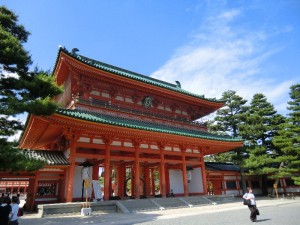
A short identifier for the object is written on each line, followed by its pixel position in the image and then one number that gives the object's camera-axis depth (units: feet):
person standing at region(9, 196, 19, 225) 26.09
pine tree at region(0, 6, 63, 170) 32.14
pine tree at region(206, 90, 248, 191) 104.73
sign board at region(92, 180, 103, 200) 53.67
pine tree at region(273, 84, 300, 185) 89.81
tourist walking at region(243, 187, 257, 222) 35.55
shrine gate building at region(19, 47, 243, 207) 52.34
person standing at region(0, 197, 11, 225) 22.27
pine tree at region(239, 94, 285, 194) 97.25
